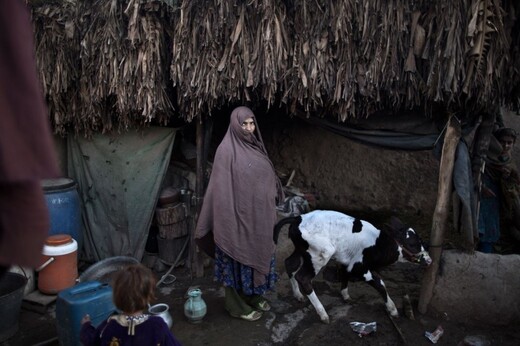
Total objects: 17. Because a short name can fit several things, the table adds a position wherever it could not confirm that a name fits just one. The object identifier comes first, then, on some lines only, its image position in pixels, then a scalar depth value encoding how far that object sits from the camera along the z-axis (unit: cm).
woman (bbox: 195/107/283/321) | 399
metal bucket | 379
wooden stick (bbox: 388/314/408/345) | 384
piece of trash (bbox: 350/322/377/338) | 396
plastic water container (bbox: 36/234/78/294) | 452
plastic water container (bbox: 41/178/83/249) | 498
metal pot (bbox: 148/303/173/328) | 379
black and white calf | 419
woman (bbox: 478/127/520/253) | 445
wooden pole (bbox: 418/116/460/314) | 408
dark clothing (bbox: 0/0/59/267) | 77
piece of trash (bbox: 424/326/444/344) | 386
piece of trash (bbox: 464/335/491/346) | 376
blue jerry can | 327
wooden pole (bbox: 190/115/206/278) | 518
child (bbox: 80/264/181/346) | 207
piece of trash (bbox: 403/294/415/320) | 423
